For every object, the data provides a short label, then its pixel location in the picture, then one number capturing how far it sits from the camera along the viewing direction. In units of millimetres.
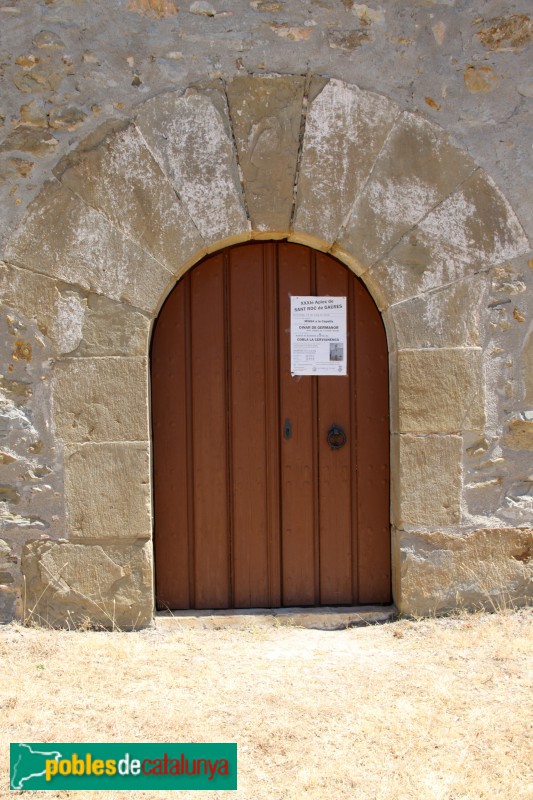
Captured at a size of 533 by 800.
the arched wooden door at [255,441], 3492
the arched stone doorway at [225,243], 3260
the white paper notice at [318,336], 3504
